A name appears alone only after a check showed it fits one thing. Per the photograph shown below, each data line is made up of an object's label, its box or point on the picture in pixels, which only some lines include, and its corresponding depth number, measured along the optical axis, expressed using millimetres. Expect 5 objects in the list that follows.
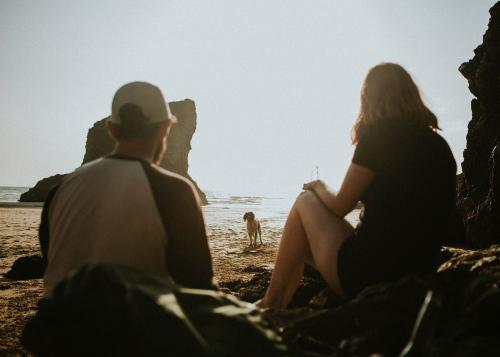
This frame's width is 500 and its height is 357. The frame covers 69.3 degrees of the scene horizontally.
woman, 2221
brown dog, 11156
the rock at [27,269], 5945
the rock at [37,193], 49750
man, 1765
